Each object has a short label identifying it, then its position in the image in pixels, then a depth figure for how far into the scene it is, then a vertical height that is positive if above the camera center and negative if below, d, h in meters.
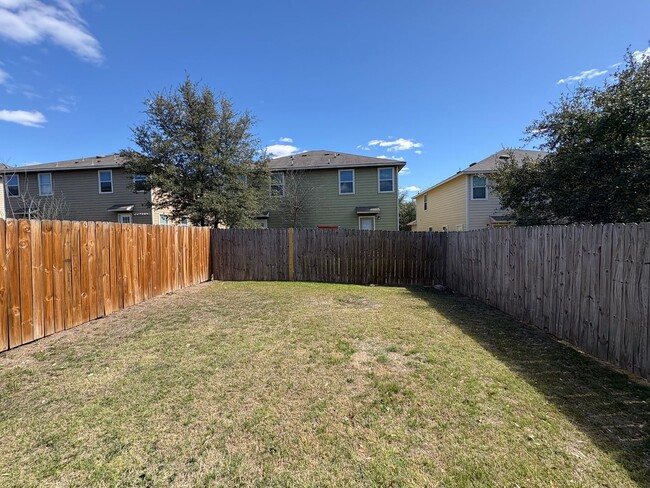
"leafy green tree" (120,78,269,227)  13.62 +3.40
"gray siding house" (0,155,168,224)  18.30 +2.57
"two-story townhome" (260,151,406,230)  17.52 +2.11
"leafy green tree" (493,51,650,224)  7.25 +1.77
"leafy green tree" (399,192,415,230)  37.96 +2.29
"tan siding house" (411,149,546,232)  16.88 +1.76
